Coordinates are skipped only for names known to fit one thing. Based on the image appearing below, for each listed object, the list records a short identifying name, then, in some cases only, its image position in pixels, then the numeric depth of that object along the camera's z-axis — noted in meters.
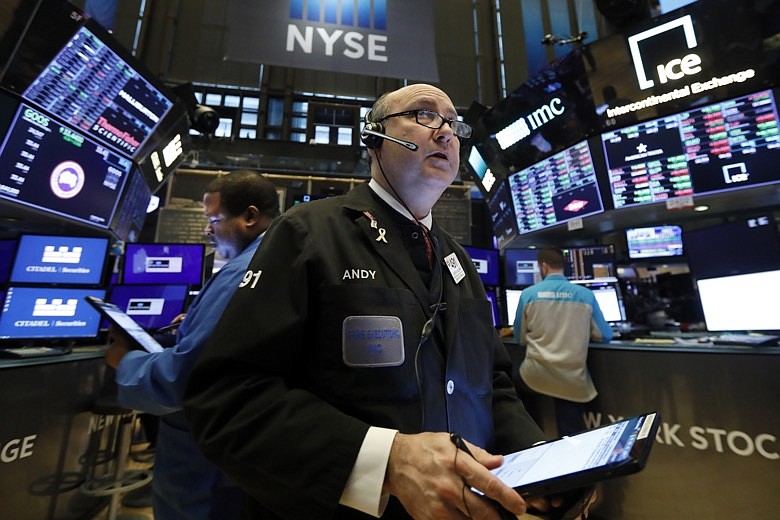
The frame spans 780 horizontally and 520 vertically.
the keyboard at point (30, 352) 2.03
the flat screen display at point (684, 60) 2.66
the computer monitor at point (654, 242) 3.79
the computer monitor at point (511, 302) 4.18
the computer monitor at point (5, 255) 2.69
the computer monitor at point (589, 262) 3.98
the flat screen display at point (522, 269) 4.20
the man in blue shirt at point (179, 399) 1.19
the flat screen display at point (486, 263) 3.95
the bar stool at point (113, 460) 2.34
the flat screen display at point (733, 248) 2.64
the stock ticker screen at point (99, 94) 2.68
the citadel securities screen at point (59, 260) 2.53
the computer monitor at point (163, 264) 3.45
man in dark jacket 0.57
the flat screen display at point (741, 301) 2.52
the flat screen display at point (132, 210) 3.59
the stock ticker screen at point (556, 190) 3.63
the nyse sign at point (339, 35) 3.22
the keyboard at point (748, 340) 2.19
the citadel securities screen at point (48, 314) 2.45
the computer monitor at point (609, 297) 3.76
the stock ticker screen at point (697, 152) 2.78
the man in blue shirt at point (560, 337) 2.68
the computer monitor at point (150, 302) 3.21
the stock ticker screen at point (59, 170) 2.58
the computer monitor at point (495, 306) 3.94
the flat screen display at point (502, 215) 4.58
